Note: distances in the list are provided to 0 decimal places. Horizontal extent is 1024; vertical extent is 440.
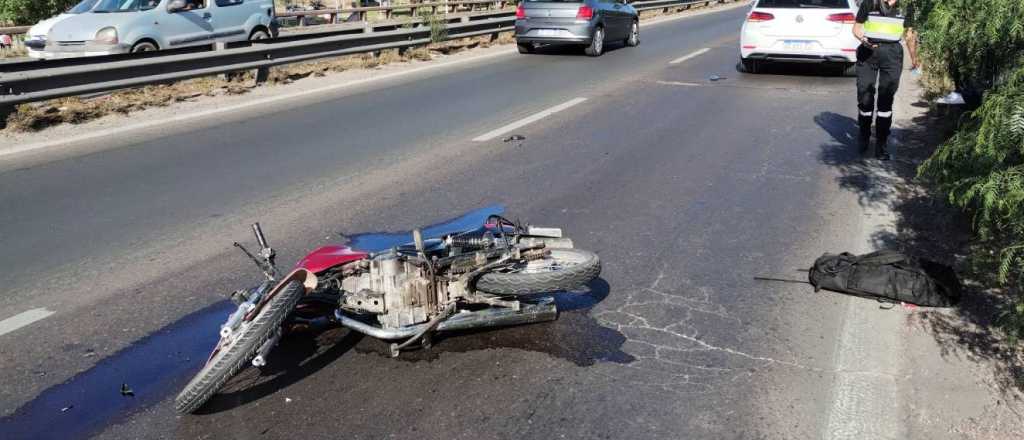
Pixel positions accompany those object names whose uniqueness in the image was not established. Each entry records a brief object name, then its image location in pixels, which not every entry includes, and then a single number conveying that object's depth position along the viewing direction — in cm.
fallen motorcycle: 386
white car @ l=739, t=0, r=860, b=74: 1459
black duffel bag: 487
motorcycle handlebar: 403
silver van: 1353
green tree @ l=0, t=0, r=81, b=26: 2866
